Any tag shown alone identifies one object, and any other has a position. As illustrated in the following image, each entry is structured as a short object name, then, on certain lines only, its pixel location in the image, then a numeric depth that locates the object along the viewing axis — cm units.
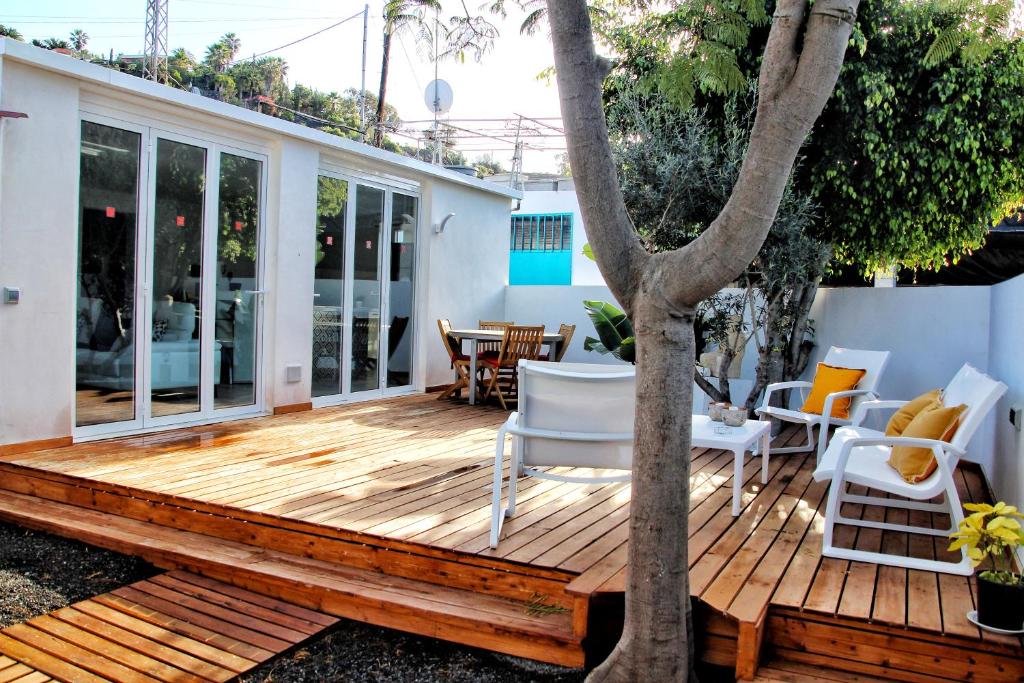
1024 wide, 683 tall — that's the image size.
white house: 524
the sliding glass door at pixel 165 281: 570
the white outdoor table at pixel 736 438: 426
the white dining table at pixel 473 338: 828
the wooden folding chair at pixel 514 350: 813
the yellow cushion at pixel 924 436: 373
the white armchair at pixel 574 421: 368
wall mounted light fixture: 950
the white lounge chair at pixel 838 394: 559
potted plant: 272
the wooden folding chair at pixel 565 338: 903
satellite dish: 1048
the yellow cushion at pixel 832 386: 599
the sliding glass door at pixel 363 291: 789
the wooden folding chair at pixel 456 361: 858
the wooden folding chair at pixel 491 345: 956
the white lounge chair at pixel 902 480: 348
